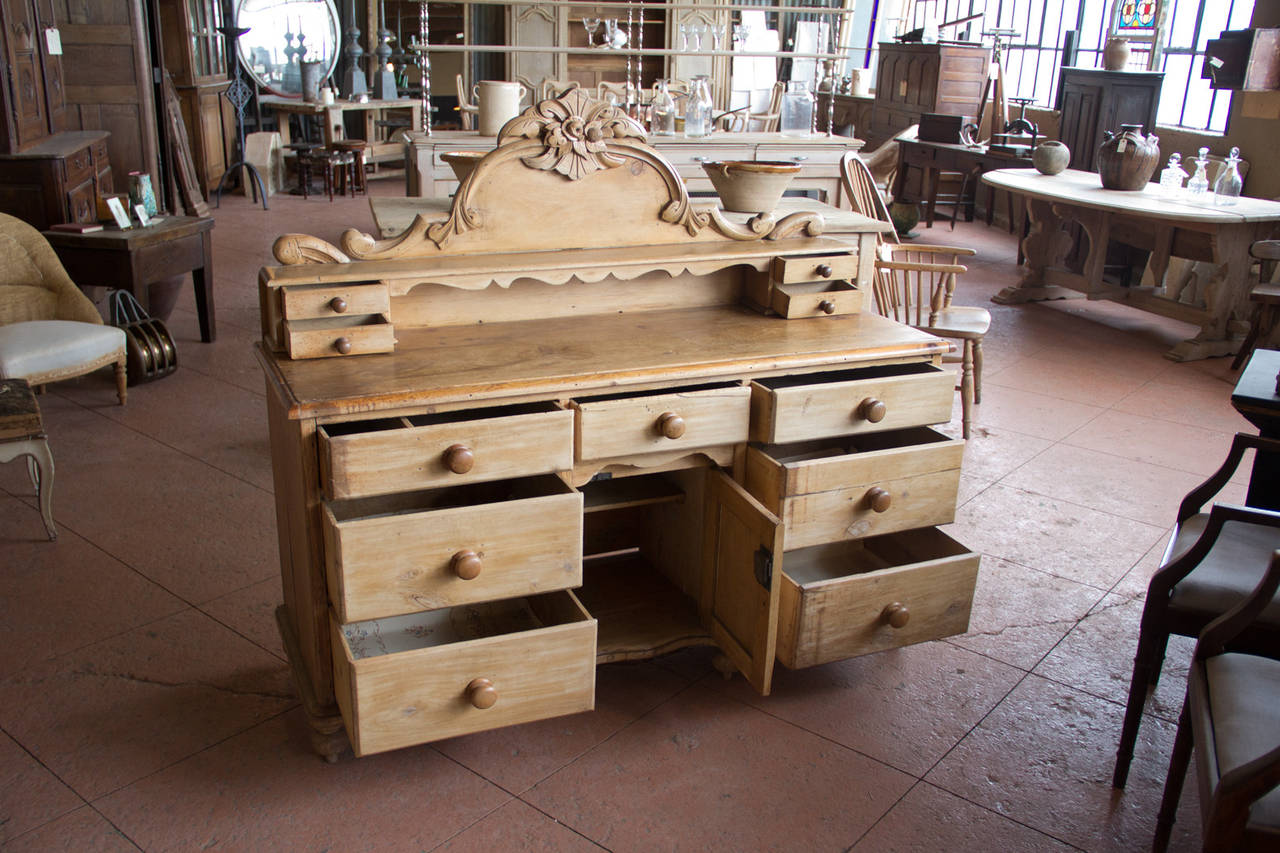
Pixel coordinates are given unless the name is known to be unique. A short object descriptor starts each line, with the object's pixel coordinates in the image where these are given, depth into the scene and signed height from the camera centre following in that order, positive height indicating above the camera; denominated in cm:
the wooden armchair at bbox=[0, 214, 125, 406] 374 -94
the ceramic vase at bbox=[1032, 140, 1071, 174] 641 -37
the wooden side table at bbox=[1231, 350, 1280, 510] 215 -60
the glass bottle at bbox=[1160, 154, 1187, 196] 588 -43
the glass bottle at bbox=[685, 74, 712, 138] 520 -13
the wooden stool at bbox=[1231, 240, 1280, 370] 491 -95
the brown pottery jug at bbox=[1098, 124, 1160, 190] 580 -33
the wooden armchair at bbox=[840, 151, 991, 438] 412 -83
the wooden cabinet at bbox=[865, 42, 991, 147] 918 +9
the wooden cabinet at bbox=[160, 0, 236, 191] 830 -7
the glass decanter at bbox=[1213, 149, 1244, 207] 540 -42
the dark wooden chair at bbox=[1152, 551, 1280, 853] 146 -91
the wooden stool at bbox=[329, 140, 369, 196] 957 -78
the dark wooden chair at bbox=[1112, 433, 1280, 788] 190 -85
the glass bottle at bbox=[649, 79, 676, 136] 534 -16
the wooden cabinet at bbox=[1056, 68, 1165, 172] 741 -7
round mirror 1074 +31
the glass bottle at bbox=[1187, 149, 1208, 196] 571 -43
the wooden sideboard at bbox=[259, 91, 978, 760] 195 -68
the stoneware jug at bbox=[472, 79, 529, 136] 401 -10
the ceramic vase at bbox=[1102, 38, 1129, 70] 737 +27
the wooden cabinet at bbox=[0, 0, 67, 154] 476 -7
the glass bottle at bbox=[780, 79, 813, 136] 515 -11
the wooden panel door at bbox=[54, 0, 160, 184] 622 -2
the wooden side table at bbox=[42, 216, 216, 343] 447 -78
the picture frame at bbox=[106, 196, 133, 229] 457 -61
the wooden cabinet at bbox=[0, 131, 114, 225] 476 -53
